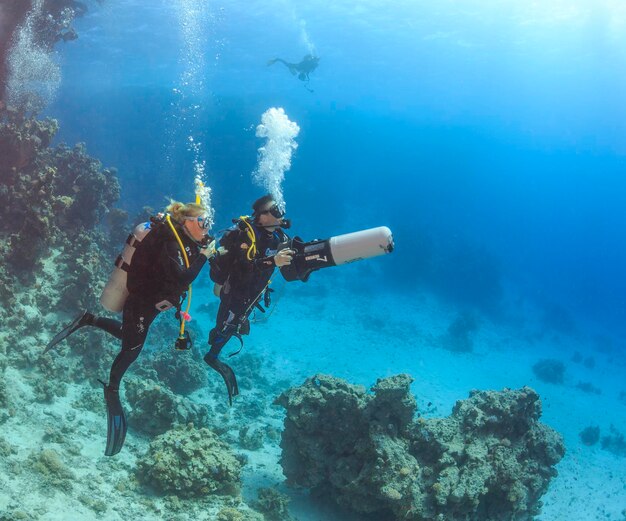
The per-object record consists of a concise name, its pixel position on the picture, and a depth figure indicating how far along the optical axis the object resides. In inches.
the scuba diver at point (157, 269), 188.7
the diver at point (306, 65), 1312.7
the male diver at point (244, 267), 225.0
